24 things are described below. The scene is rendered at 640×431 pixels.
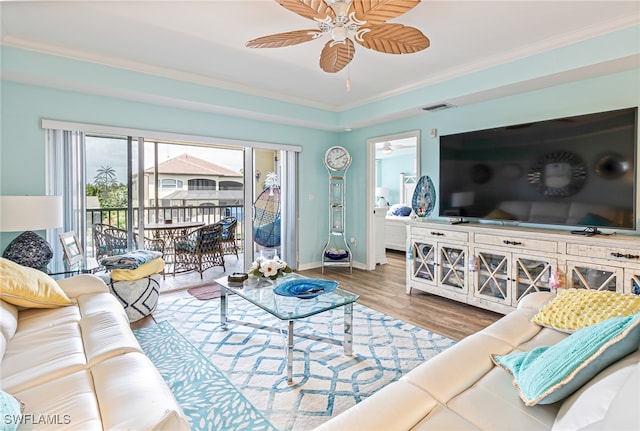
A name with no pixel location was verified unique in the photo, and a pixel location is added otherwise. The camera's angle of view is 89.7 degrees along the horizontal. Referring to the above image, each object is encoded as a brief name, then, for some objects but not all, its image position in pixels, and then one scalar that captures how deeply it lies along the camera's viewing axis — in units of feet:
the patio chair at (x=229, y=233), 16.92
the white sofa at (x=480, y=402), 2.66
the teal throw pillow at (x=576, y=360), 3.26
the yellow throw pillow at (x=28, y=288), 6.06
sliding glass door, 11.93
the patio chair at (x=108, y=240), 11.93
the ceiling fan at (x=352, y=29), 5.83
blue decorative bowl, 7.99
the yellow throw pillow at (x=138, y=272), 9.96
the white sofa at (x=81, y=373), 3.38
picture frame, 9.78
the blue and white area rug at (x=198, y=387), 5.69
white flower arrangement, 9.24
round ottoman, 9.94
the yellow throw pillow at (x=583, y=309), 5.14
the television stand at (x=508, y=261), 8.09
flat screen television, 8.52
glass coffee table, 6.95
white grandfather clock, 16.70
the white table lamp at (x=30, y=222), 8.42
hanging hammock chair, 15.89
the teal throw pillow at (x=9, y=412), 2.99
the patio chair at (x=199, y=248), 15.03
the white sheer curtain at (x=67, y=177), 10.55
